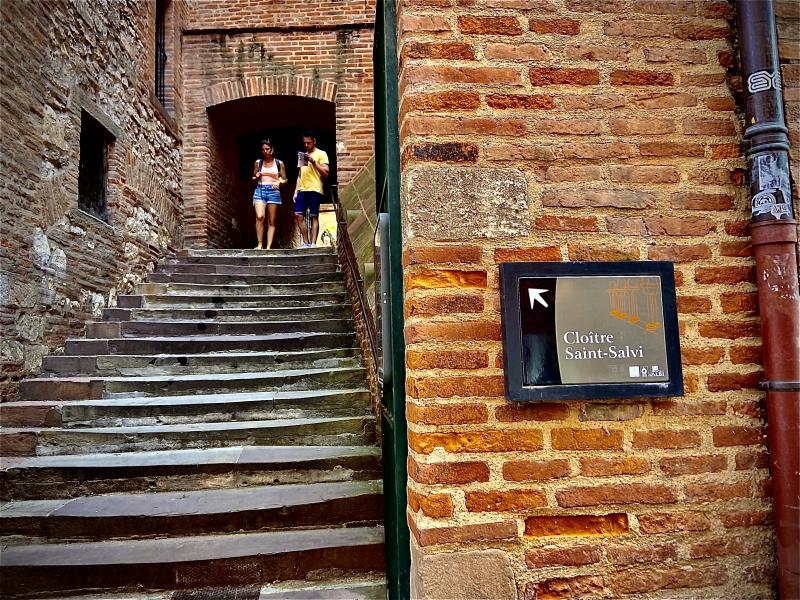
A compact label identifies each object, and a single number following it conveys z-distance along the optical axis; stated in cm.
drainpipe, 153
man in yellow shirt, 816
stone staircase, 271
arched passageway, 916
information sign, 152
